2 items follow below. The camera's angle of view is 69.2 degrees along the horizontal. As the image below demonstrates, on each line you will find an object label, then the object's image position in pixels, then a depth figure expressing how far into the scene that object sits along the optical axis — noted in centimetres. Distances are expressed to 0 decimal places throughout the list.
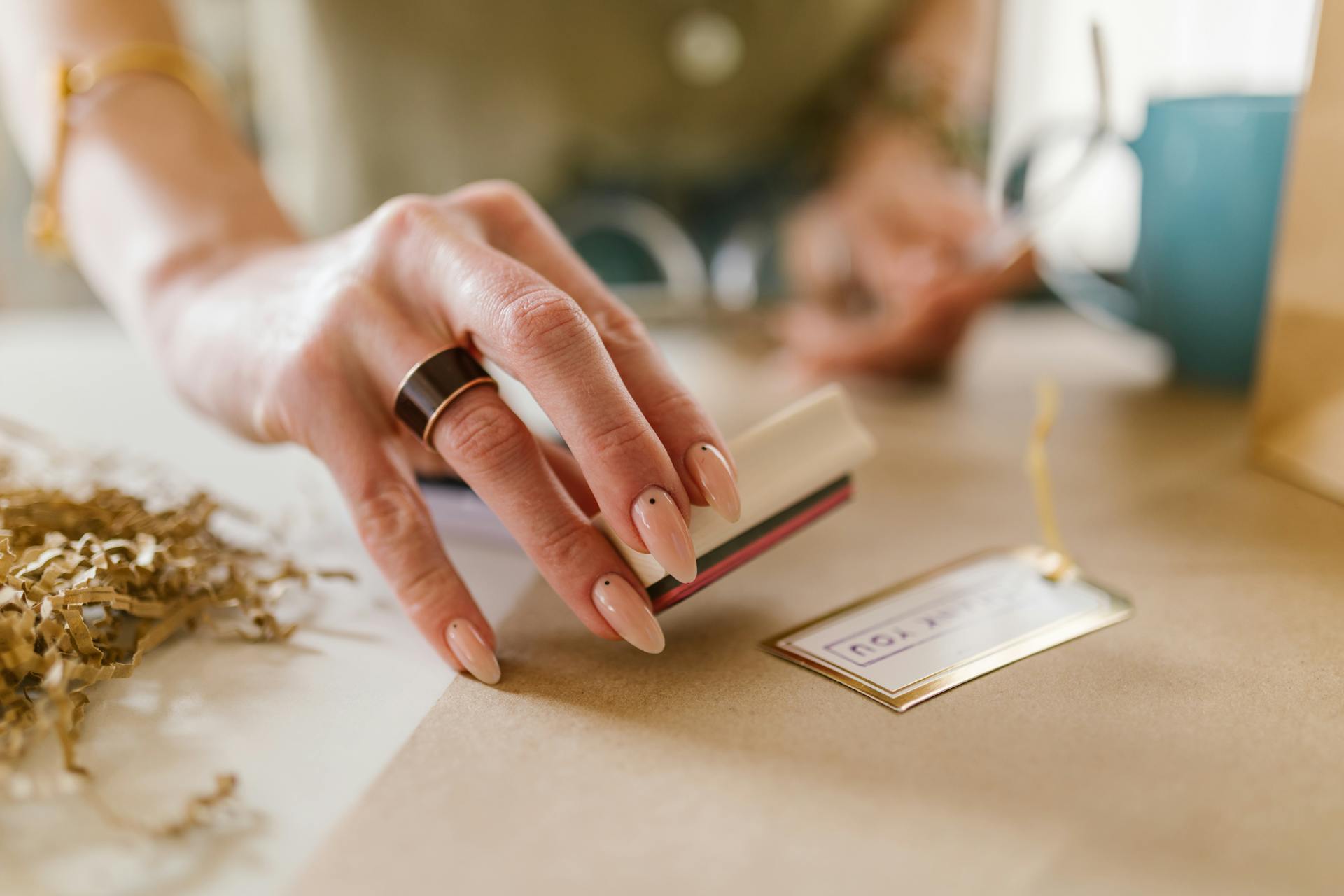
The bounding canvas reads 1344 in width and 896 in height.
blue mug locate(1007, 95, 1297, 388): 74
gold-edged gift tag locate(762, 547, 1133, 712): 42
